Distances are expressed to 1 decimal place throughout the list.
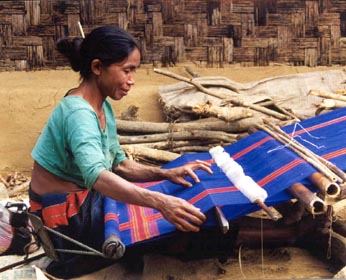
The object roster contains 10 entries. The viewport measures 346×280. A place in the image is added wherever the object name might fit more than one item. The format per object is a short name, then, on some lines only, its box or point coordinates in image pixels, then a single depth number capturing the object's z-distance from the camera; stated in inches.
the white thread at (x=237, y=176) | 166.4
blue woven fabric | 168.1
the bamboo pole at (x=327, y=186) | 162.1
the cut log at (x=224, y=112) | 231.3
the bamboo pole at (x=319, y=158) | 169.0
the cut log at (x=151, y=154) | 232.1
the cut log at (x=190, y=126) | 235.9
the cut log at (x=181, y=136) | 235.3
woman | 157.6
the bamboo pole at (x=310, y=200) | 159.8
